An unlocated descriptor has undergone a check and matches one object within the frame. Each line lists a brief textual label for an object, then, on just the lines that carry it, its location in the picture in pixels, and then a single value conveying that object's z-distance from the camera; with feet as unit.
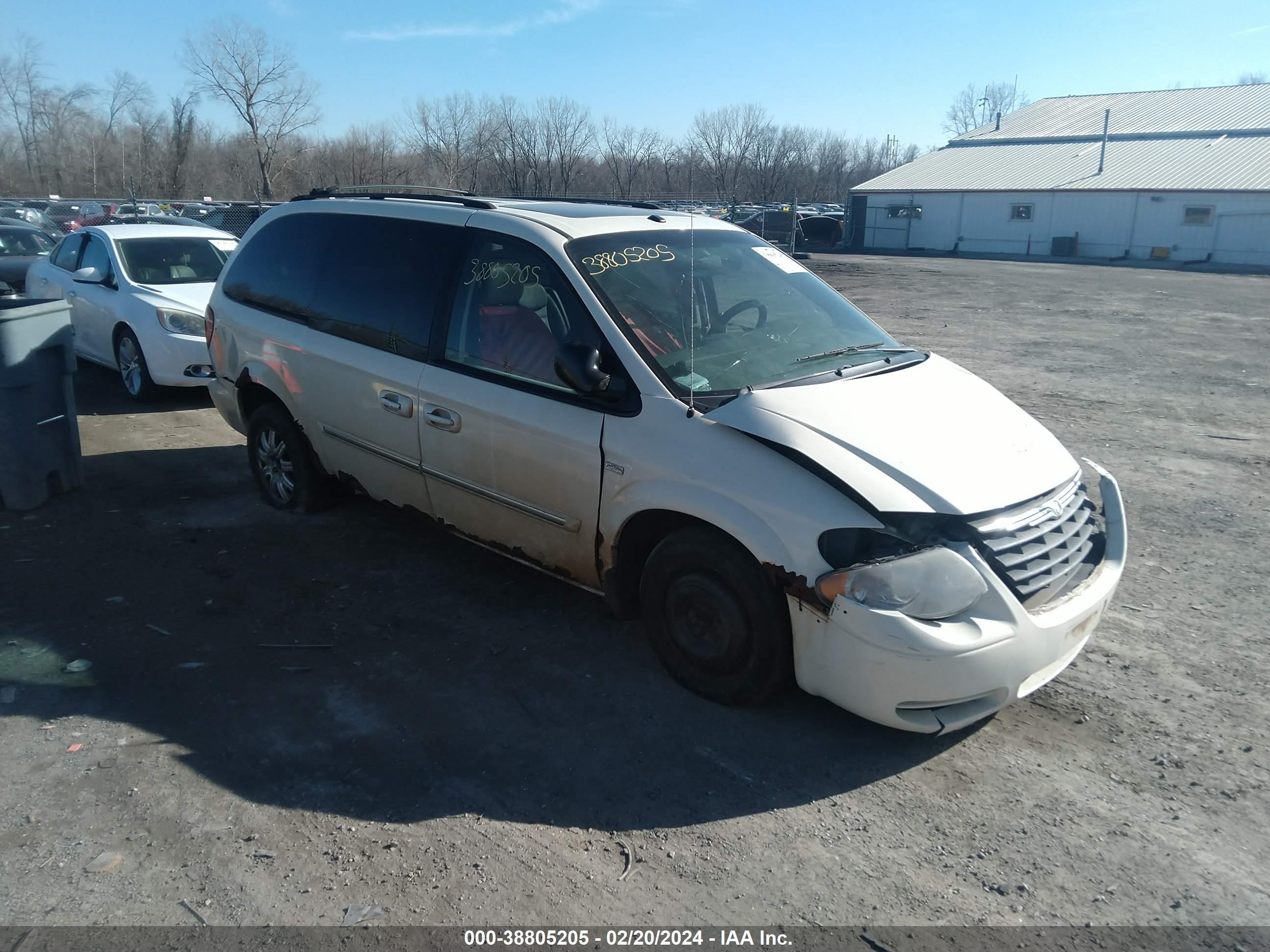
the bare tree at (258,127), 146.72
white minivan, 11.18
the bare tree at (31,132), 206.08
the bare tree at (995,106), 337.72
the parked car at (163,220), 62.69
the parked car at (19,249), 49.57
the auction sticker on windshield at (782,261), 17.04
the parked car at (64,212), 98.41
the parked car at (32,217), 81.20
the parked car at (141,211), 83.30
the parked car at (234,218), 81.30
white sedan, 30.07
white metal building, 127.54
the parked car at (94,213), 91.81
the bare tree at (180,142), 178.19
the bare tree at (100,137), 200.23
